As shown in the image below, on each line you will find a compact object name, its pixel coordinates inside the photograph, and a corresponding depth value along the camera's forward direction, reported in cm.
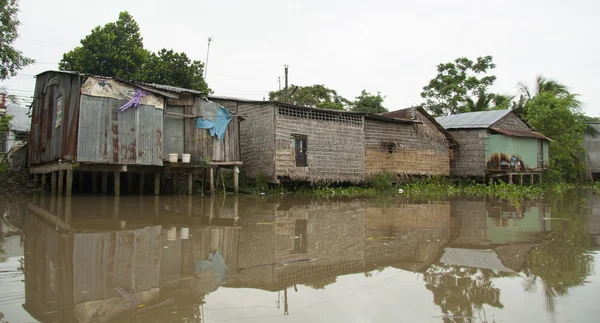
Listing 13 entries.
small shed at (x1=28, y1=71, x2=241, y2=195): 1215
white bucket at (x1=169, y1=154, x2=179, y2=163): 1327
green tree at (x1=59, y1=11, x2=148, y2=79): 2222
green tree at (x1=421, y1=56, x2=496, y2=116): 2870
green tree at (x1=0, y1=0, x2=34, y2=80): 1434
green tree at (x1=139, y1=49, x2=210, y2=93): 2305
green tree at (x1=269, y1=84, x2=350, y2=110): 2981
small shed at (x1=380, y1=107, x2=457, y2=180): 1883
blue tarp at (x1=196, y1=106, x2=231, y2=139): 1451
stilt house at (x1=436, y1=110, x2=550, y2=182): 2106
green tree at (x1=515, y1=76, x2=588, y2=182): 2444
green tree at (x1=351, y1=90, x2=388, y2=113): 3123
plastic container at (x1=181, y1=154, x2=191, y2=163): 1343
